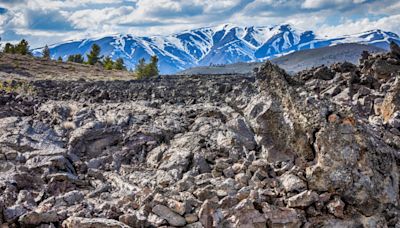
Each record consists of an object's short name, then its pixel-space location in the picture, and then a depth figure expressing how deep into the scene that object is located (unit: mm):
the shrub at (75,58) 119150
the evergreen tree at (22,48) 106625
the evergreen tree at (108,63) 99125
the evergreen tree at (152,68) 81562
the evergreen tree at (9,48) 106438
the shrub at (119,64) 106138
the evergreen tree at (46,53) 113688
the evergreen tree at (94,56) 113238
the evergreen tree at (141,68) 80162
